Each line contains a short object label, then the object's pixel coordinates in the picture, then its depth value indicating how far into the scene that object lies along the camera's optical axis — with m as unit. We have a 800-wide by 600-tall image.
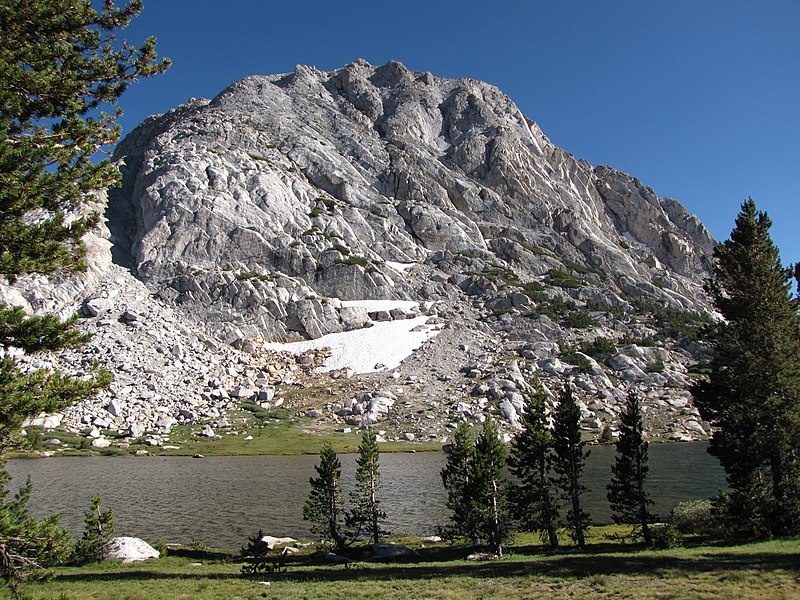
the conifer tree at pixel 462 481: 39.34
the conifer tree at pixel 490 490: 36.84
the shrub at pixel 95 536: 33.66
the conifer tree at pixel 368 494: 42.34
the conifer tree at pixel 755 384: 31.06
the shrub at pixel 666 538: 33.78
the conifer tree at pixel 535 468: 37.22
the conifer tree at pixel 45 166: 11.19
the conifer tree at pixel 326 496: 41.81
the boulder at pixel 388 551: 35.94
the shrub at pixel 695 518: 41.19
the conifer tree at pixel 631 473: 37.97
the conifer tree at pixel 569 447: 39.16
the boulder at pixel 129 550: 35.09
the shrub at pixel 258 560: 29.94
